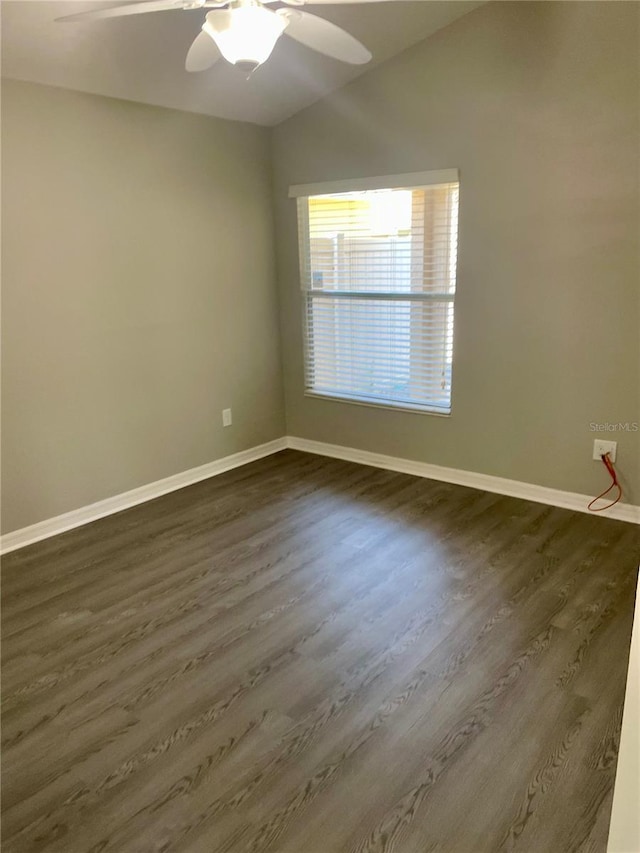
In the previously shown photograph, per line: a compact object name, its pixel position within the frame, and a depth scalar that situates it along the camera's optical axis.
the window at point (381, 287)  3.70
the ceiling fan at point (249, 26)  1.78
